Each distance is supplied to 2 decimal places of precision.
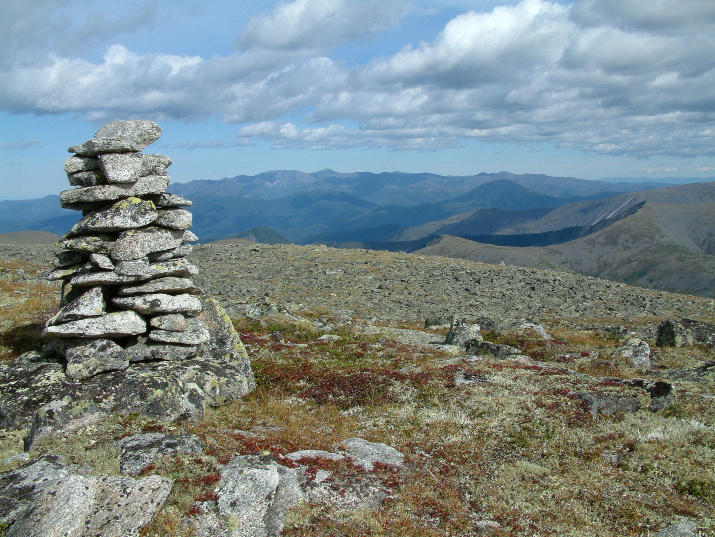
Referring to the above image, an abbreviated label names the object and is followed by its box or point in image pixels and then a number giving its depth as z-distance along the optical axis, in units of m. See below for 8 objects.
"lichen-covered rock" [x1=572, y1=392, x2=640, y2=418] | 16.45
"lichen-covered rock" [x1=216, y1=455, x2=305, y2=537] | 9.93
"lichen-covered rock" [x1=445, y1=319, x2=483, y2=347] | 29.16
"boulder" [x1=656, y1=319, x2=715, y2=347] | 30.78
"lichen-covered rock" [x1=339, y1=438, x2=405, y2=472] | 13.03
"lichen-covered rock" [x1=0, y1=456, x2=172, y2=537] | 8.75
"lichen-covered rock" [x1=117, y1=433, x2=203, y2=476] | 11.47
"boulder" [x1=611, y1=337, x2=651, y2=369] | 25.38
